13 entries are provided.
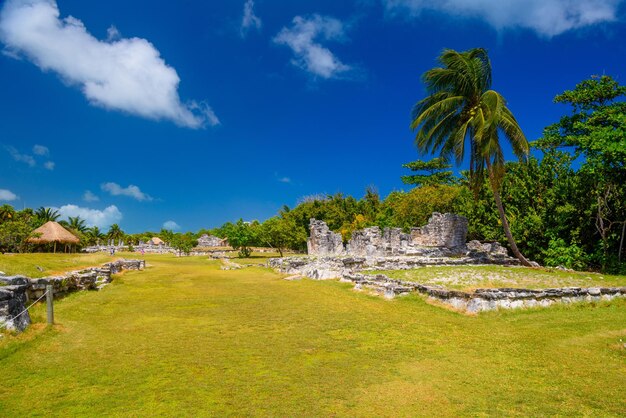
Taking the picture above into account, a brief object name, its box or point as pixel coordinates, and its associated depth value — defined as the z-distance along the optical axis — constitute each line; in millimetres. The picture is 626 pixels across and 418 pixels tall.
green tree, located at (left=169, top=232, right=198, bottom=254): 49356
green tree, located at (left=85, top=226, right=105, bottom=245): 68750
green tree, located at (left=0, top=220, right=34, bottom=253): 31859
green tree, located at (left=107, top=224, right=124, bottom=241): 73812
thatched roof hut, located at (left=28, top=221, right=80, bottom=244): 34175
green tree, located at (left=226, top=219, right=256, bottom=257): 40656
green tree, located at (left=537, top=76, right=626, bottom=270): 14922
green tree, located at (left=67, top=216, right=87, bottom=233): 61062
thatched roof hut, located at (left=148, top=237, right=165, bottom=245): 71000
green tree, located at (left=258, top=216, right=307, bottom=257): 42500
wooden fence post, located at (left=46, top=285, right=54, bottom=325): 7479
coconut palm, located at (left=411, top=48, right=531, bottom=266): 16188
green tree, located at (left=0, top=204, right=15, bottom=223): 41250
